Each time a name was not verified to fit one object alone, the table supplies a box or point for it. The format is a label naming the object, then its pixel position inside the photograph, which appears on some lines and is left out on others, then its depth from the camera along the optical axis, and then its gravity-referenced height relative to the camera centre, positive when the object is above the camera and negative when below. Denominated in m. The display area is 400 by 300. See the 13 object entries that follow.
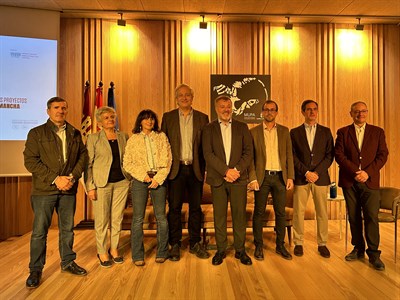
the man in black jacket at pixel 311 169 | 3.59 -0.19
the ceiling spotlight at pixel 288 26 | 5.51 +2.24
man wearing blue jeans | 2.92 -0.24
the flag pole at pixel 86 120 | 5.22 +0.55
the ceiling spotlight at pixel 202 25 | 5.43 +2.22
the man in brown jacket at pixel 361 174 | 3.35 -0.23
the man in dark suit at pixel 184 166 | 3.45 -0.15
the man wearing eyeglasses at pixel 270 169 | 3.49 -0.19
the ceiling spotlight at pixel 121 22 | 5.32 +2.23
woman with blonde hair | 3.20 -0.28
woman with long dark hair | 3.23 -0.17
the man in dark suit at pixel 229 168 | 3.34 -0.20
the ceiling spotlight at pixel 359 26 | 5.58 +2.26
